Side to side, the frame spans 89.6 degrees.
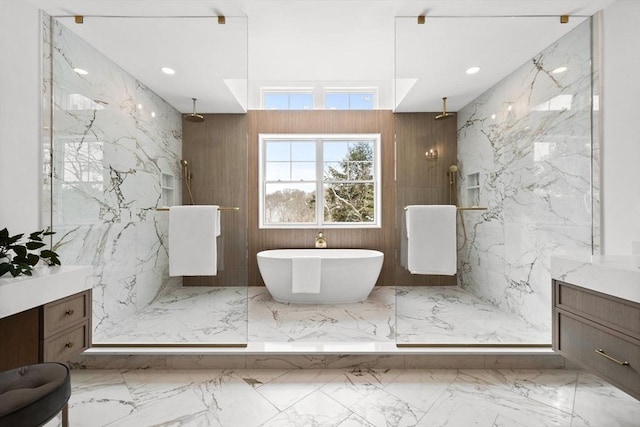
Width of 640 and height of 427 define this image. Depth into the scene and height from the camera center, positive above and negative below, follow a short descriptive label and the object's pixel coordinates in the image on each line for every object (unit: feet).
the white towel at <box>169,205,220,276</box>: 7.70 -0.66
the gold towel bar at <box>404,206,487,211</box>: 7.78 +0.11
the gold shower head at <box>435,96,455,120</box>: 7.88 +2.41
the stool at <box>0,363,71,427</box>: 3.18 -1.95
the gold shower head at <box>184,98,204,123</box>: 7.79 +2.31
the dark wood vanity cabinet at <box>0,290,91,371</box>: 5.08 -1.98
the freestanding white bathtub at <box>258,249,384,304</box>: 11.17 -2.31
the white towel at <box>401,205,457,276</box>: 7.79 -0.62
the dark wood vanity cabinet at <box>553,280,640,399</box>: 4.50 -1.89
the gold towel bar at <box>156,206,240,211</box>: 7.88 +0.11
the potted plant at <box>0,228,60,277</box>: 4.99 -0.74
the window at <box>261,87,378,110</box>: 12.30 +4.66
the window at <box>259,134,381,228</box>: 13.76 +1.40
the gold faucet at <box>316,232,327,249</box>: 13.92 -1.30
